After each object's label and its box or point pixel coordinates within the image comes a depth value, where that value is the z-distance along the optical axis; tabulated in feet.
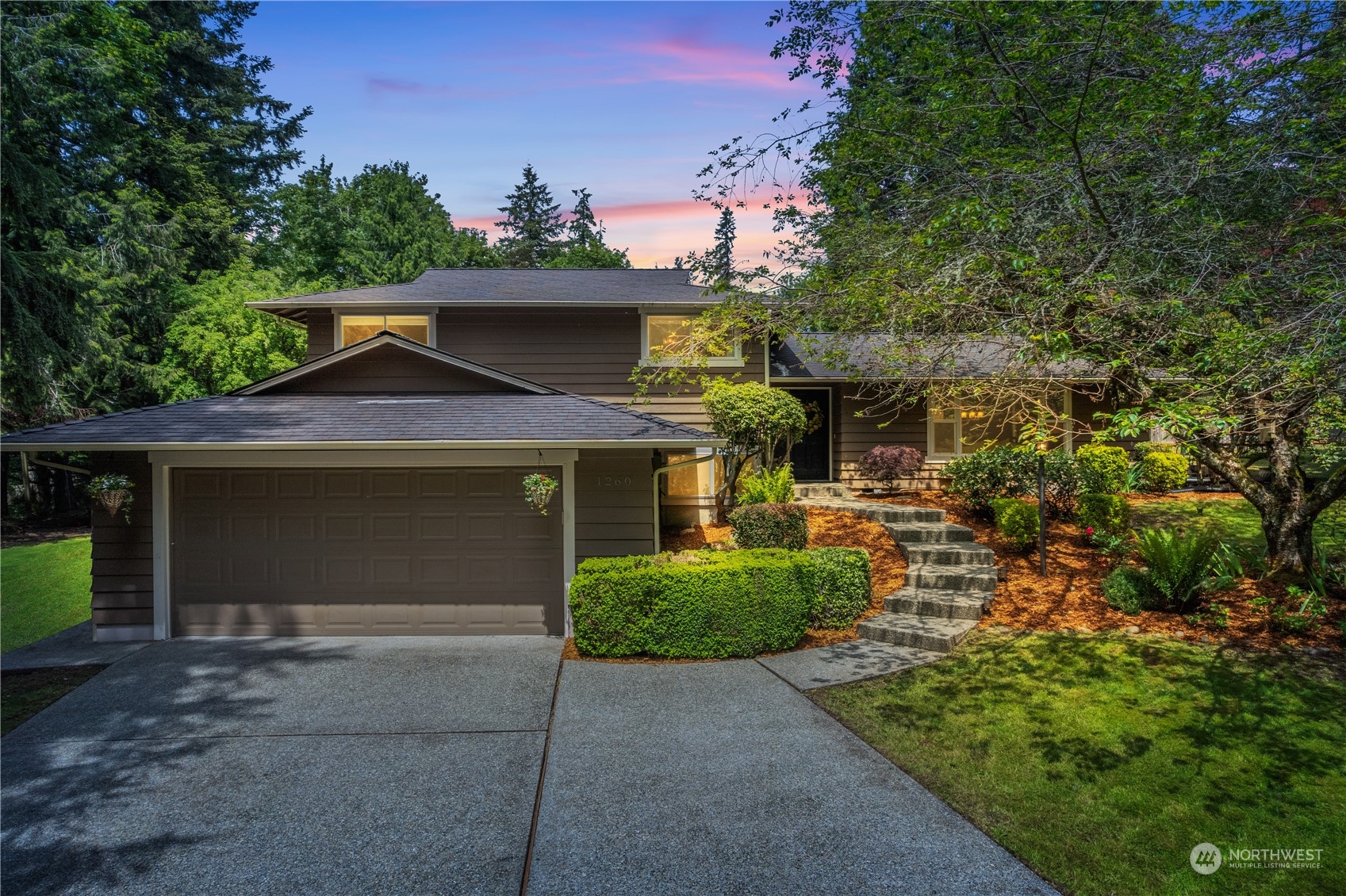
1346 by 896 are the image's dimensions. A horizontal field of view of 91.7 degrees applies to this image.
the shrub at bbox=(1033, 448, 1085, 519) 35.29
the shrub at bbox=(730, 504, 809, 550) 31.37
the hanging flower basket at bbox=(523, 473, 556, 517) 25.52
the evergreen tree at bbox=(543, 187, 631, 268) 131.75
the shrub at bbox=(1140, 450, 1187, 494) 43.16
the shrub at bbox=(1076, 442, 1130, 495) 35.50
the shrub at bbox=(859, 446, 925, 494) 44.39
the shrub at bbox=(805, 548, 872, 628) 27.20
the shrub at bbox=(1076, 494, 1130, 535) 31.83
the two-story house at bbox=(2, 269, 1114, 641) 26.81
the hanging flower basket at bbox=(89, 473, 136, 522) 25.59
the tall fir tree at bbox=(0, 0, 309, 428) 37.24
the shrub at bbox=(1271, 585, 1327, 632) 21.24
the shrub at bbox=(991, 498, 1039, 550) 31.71
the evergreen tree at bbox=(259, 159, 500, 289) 90.22
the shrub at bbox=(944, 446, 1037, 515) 36.11
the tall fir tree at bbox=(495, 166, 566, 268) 173.78
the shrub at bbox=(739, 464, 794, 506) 35.63
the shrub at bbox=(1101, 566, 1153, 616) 24.81
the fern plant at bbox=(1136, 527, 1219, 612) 23.94
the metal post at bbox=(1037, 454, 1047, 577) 28.84
